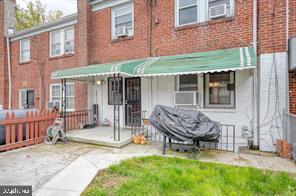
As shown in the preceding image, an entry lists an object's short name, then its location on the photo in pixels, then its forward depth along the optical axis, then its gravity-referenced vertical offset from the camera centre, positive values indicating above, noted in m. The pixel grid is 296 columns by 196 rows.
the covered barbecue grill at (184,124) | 5.96 -0.85
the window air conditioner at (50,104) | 11.92 -0.48
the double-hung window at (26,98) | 14.69 -0.17
